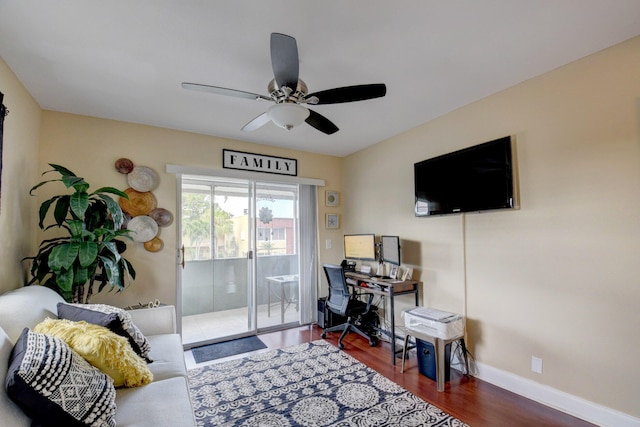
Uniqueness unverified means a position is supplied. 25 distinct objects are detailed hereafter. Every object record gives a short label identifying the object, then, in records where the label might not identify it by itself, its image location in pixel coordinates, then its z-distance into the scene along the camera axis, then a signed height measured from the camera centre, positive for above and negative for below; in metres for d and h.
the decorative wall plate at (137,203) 3.09 +0.31
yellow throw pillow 1.46 -0.61
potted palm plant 2.21 -0.13
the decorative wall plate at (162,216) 3.24 +0.16
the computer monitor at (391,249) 3.34 -0.25
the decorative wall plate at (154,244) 3.19 -0.15
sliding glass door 3.57 -0.37
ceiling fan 1.74 +0.89
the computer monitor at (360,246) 3.70 -0.24
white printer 2.54 -0.88
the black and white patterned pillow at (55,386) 1.07 -0.61
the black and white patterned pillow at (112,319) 1.75 -0.54
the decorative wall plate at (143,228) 3.09 +0.03
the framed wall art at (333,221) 4.45 +0.12
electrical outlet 2.27 -1.10
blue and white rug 2.06 -1.36
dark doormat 3.16 -1.38
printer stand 2.45 -1.07
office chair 3.41 -0.95
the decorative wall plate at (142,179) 3.14 +0.58
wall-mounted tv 2.47 +0.45
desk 3.00 -0.66
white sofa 1.14 -0.86
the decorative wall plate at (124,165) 3.09 +0.71
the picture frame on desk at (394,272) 3.38 -0.53
